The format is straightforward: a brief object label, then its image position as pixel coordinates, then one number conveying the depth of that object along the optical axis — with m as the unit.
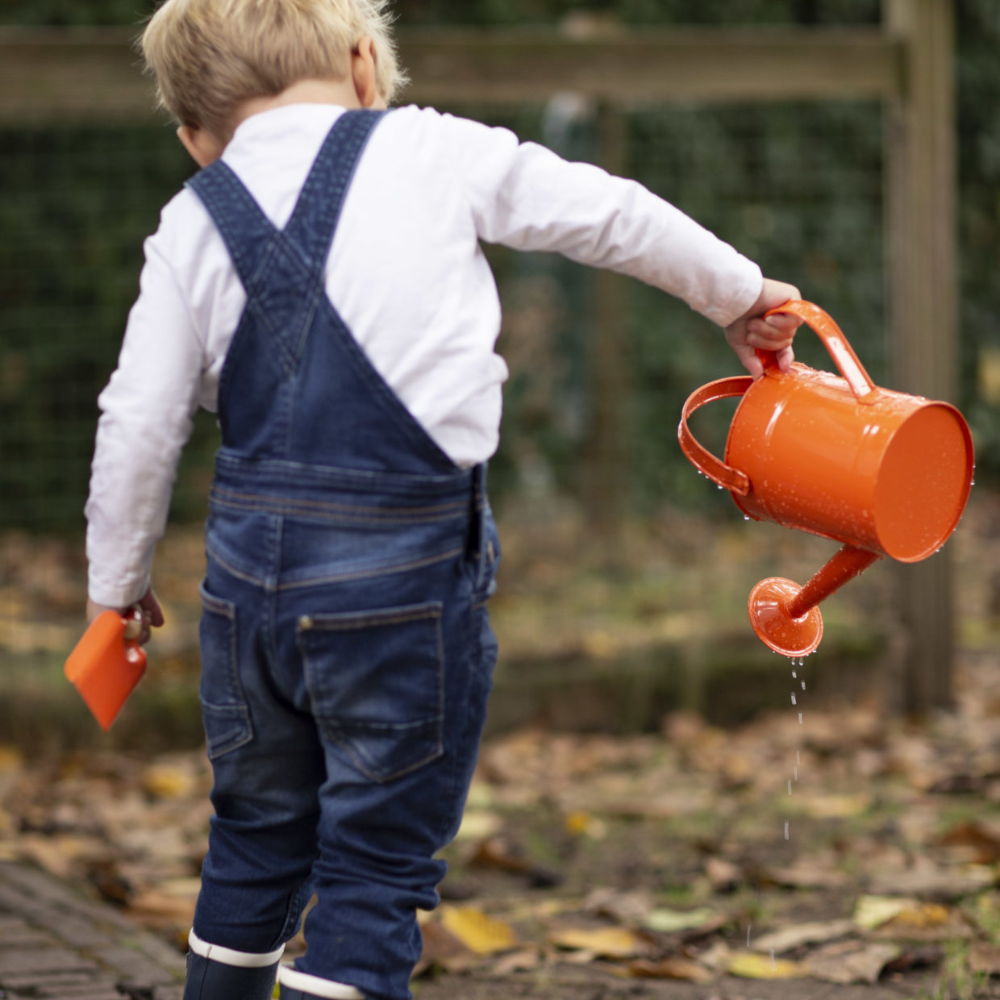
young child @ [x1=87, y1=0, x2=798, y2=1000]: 3.23
